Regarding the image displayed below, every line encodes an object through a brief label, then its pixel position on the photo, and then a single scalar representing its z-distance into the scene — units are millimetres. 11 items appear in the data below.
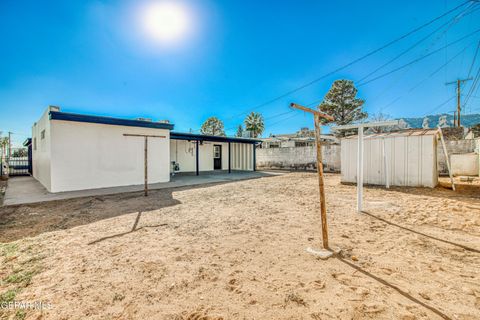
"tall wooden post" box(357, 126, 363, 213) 4520
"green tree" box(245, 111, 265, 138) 36656
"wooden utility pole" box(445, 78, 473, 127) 18239
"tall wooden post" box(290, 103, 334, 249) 2811
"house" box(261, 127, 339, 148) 20109
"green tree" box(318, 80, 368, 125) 23812
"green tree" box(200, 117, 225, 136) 41969
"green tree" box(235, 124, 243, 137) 47062
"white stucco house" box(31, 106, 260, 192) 7121
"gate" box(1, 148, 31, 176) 14220
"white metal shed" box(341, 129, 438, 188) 7414
